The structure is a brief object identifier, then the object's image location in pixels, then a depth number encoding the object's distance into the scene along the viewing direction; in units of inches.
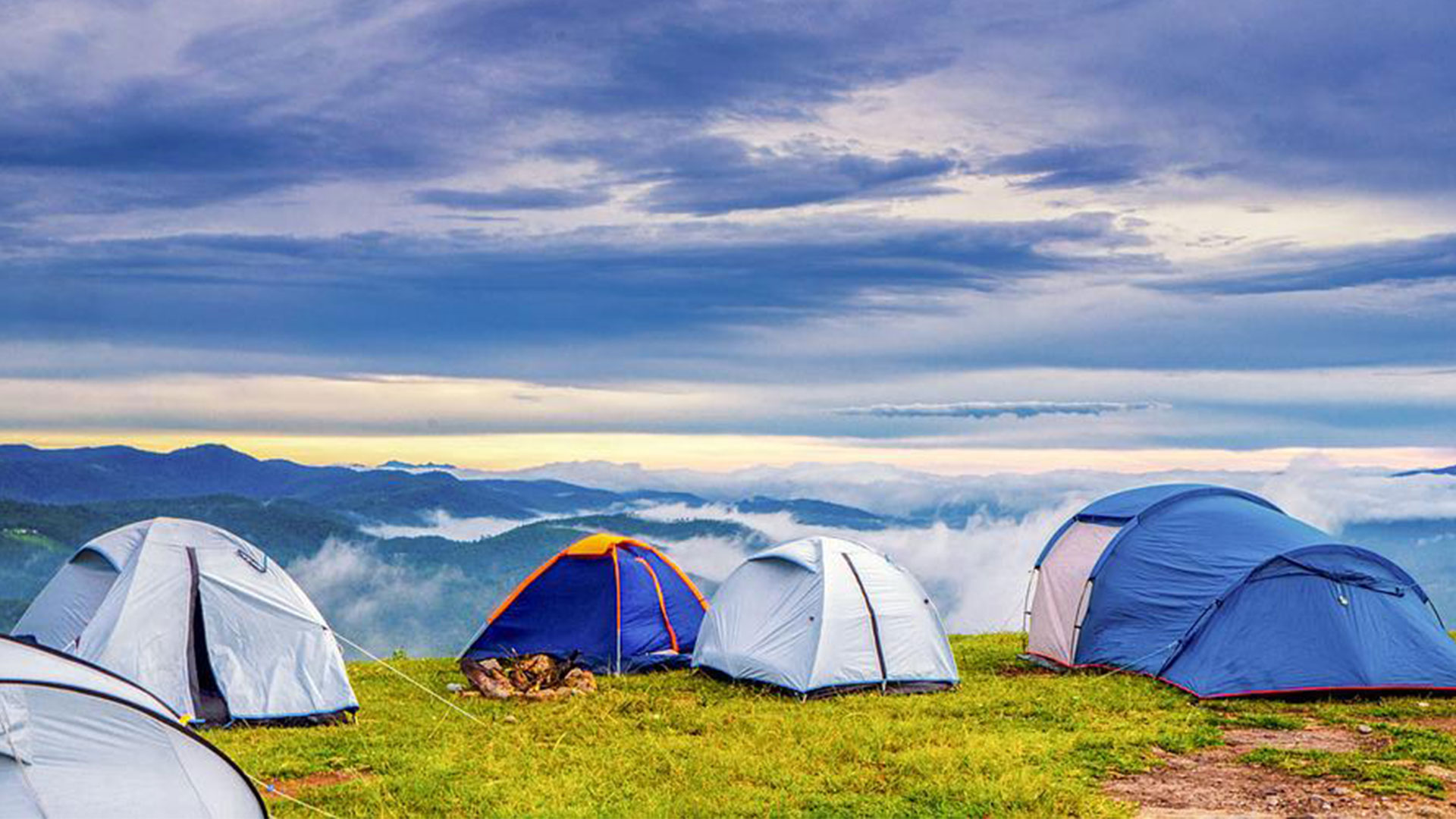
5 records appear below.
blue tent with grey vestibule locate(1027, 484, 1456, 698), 660.1
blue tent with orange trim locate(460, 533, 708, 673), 751.1
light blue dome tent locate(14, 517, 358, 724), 575.2
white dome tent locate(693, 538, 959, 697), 654.5
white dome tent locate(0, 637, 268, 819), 318.7
